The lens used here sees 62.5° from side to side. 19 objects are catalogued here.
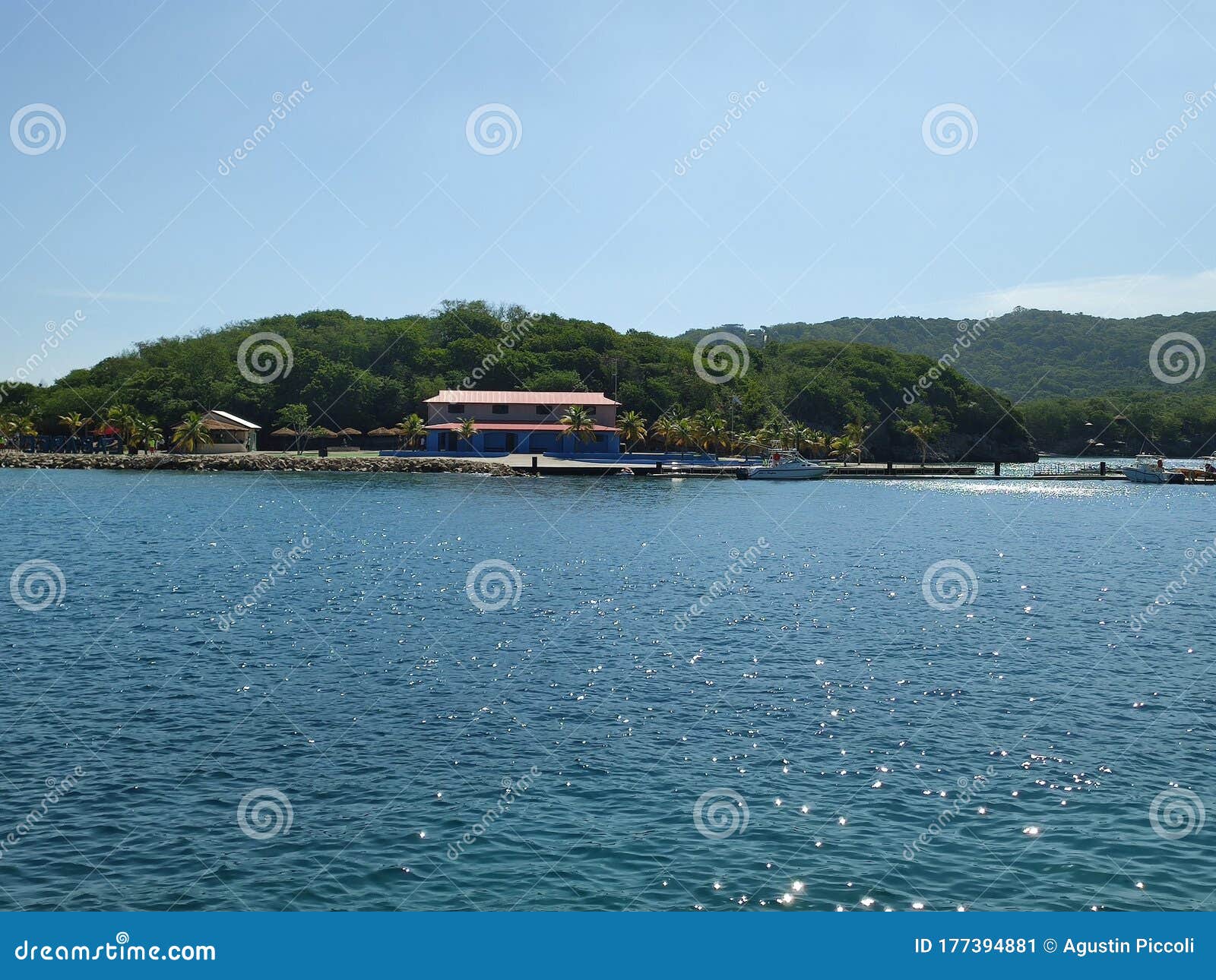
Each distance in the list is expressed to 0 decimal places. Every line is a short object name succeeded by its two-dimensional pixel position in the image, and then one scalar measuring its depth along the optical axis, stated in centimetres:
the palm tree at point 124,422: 11894
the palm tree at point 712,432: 12388
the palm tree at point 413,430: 12044
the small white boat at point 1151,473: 10881
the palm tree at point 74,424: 12206
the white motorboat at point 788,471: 10388
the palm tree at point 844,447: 13075
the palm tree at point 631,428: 12300
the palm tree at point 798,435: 12850
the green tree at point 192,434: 11388
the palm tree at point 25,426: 12481
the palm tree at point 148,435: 11850
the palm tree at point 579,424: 11750
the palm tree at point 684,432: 12212
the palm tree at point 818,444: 13250
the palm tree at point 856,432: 13575
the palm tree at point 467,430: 11750
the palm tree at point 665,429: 12356
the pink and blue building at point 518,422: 12006
